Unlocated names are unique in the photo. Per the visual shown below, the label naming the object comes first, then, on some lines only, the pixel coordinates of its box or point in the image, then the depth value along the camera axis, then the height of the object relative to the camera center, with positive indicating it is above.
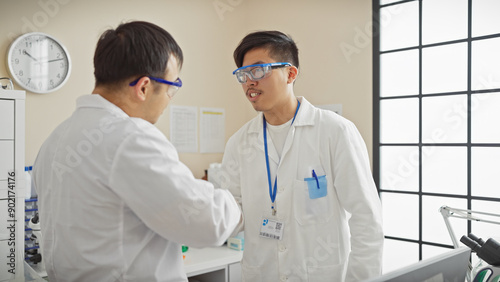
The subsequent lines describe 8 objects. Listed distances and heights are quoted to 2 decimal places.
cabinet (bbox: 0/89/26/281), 2.05 -0.22
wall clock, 2.50 +0.49
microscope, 1.20 -0.35
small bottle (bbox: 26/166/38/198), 2.49 -0.32
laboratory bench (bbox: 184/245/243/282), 2.51 -0.78
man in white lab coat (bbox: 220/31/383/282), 1.60 -0.19
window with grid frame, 2.71 +0.17
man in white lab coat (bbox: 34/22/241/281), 1.04 -0.12
